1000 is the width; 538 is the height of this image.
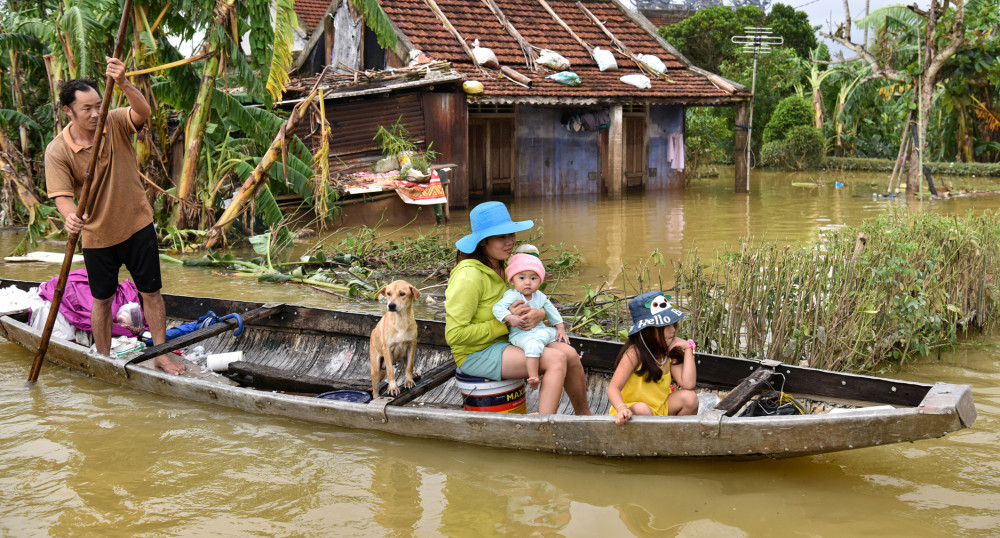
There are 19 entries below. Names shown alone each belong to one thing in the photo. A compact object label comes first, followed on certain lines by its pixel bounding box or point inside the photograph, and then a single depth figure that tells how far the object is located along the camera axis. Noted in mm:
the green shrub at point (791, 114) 24297
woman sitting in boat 4020
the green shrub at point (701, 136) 21812
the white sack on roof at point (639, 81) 16734
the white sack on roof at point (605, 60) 17203
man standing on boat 4922
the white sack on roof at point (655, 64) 17781
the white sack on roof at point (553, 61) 16406
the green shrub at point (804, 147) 23594
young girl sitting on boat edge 3848
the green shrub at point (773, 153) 24344
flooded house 14492
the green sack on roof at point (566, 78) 15992
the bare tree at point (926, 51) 15148
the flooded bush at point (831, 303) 5168
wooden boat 3381
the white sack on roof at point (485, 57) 15516
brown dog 4426
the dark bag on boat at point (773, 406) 3949
